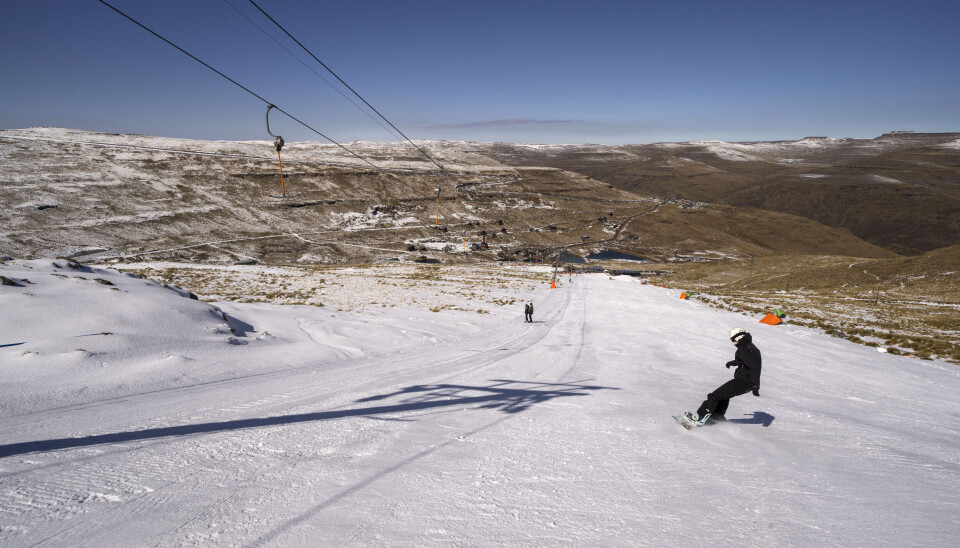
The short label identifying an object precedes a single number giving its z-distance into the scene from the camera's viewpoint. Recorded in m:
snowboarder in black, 7.72
